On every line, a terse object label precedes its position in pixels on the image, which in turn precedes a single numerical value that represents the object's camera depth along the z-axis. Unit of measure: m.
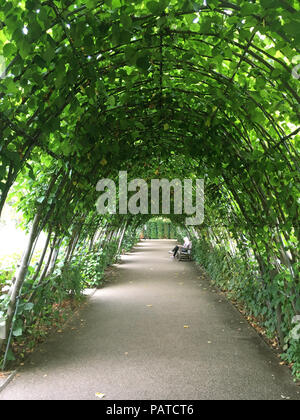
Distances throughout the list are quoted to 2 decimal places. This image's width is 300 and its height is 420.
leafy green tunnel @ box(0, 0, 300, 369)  2.04
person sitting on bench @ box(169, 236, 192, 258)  16.06
